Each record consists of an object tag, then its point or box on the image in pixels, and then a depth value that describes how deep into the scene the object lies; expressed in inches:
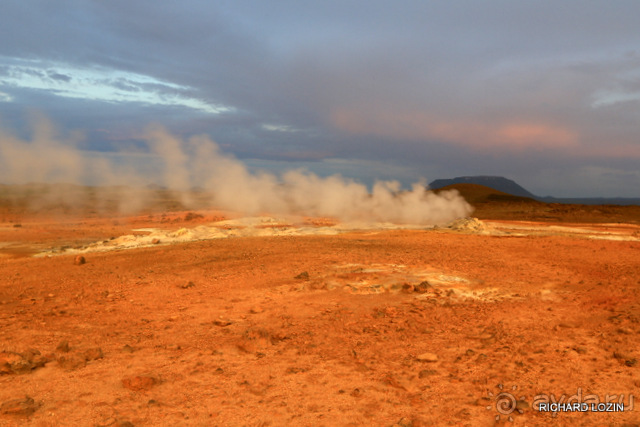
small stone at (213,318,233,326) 304.0
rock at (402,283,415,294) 394.3
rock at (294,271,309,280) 444.3
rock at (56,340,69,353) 241.4
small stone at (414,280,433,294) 392.5
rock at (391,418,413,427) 169.6
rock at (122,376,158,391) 196.4
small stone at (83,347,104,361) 230.7
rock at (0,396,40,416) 166.9
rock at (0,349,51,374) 206.2
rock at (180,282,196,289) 414.7
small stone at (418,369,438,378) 220.5
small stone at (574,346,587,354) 252.0
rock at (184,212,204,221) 1360.7
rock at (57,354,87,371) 217.0
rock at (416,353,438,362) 239.8
